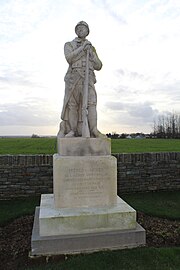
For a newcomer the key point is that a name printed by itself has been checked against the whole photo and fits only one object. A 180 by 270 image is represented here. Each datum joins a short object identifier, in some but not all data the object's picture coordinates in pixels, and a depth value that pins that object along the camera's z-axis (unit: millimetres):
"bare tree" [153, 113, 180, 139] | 52906
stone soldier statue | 4445
